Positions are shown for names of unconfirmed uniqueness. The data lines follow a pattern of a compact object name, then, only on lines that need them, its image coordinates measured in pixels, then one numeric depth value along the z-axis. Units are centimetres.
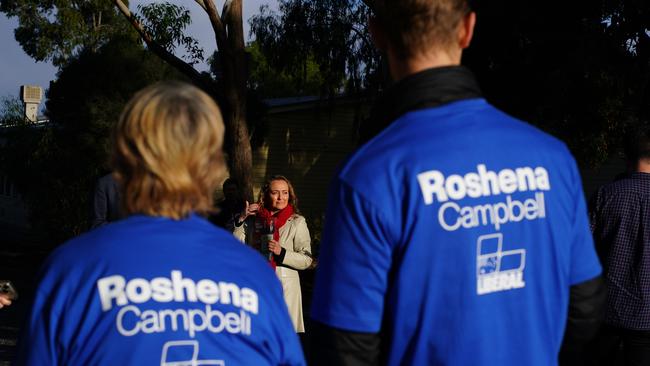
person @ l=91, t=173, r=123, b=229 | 975
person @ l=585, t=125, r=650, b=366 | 567
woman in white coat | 838
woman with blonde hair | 233
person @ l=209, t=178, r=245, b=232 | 1050
